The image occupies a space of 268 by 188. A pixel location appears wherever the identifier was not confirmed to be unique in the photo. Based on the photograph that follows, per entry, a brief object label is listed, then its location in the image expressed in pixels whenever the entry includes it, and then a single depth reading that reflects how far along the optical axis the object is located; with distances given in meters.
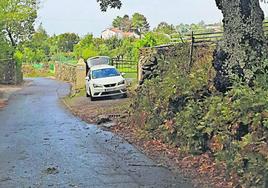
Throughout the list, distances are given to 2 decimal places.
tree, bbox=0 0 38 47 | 46.49
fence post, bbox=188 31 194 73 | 13.18
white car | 24.62
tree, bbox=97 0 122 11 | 13.03
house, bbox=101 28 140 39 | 80.54
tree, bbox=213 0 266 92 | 9.38
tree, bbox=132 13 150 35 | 78.12
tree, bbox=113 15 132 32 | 86.72
